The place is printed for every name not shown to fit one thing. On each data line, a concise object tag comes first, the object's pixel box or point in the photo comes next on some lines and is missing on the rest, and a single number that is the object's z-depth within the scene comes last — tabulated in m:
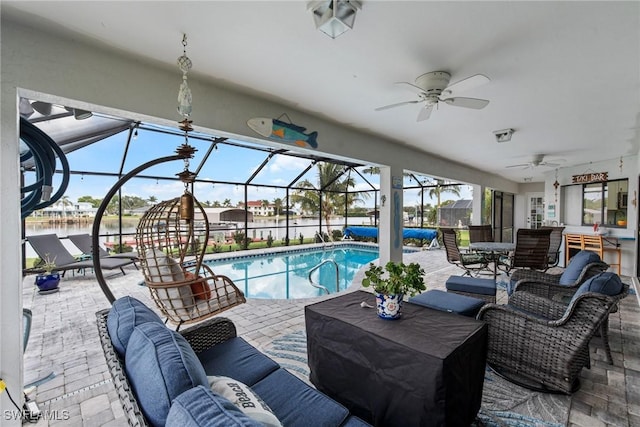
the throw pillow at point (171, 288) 2.24
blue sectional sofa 0.85
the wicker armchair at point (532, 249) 4.96
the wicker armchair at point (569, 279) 3.17
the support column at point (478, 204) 8.98
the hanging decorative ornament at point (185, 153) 2.06
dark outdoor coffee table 1.53
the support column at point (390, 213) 5.48
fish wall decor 3.37
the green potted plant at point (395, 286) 2.04
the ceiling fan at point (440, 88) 2.56
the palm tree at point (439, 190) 11.82
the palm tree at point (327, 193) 11.59
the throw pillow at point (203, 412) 0.77
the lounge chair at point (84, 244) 6.36
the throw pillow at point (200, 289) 2.51
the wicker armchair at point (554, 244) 5.91
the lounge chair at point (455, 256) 5.52
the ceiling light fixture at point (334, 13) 1.76
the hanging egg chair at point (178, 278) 2.16
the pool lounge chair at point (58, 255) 5.53
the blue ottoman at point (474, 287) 3.65
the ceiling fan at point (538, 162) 6.41
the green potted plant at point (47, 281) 4.83
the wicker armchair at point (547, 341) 2.12
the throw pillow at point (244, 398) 1.04
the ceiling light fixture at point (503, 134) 4.61
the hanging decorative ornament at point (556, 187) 7.94
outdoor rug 1.96
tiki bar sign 6.91
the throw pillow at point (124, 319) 1.36
